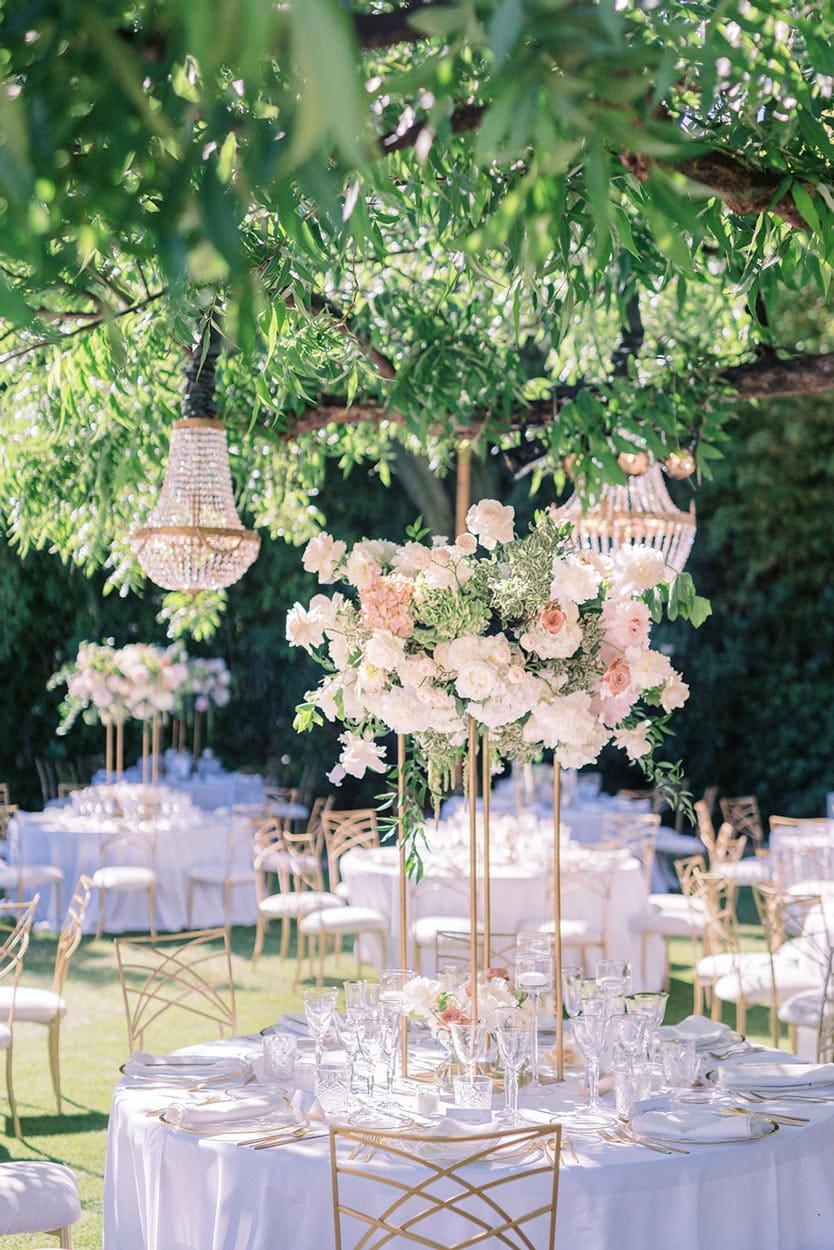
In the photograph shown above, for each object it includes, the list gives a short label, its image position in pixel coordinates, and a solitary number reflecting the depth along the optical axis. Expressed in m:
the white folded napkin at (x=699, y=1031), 3.56
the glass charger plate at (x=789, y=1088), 3.12
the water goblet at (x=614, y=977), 3.27
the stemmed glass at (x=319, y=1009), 3.15
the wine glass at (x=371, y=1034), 3.05
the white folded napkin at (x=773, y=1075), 3.19
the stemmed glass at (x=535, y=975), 3.25
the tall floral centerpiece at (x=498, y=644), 2.96
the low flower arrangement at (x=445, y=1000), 3.22
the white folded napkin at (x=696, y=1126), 2.76
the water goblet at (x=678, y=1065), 3.06
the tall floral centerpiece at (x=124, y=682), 9.54
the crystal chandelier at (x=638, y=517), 4.89
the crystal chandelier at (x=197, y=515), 4.13
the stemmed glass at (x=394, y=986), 3.27
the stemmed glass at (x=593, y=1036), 3.00
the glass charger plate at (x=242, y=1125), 2.84
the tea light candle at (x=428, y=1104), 2.94
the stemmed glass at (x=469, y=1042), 2.92
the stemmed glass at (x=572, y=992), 3.16
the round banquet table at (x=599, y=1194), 2.62
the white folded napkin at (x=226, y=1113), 2.88
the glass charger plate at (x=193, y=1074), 3.23
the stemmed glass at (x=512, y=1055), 2.86
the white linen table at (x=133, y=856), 9.09
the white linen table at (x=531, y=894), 7.09
